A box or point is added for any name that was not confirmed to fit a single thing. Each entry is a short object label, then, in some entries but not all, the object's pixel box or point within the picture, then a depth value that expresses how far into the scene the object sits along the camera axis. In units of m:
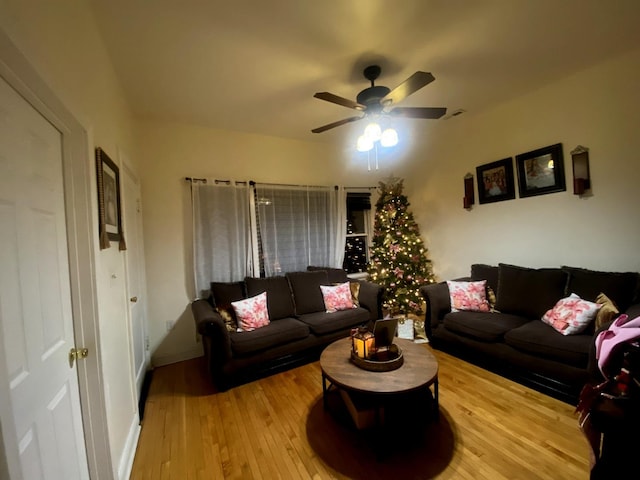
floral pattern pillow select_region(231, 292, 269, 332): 2.80
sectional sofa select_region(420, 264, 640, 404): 2.09
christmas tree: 3.92
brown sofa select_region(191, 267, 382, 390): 2.48
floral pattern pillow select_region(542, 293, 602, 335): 2.17
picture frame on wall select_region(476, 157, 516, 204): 3.21
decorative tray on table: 1.86
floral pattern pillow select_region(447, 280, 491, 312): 2.98
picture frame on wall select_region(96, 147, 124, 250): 1.54
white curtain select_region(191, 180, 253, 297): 3.21
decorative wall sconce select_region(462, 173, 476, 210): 3.60
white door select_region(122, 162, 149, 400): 2.28
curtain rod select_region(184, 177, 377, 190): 3.21
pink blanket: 0.75
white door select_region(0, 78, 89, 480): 0.90
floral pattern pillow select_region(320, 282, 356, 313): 3.33
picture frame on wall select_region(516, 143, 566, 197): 2.81
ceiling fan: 2.05
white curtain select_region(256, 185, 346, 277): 3.59
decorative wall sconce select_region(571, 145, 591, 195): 2.63
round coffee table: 1.67
